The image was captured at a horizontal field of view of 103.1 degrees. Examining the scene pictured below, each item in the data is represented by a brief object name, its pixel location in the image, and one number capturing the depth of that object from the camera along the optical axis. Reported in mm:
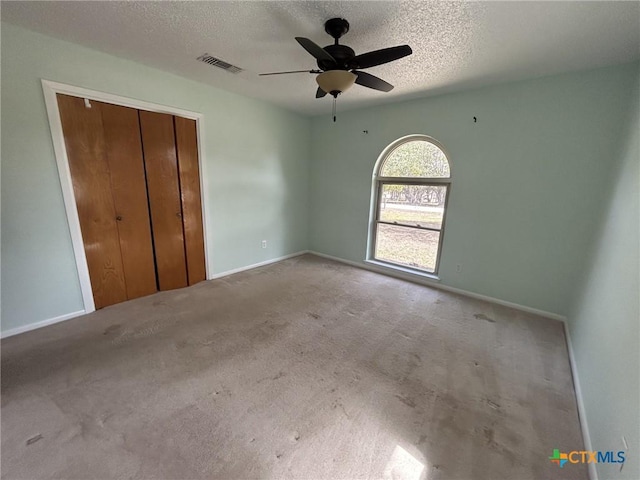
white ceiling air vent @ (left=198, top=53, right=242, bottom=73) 2449
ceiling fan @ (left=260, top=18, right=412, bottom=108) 1738
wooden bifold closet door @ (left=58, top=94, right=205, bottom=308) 2502
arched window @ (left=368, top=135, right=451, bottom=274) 3539
